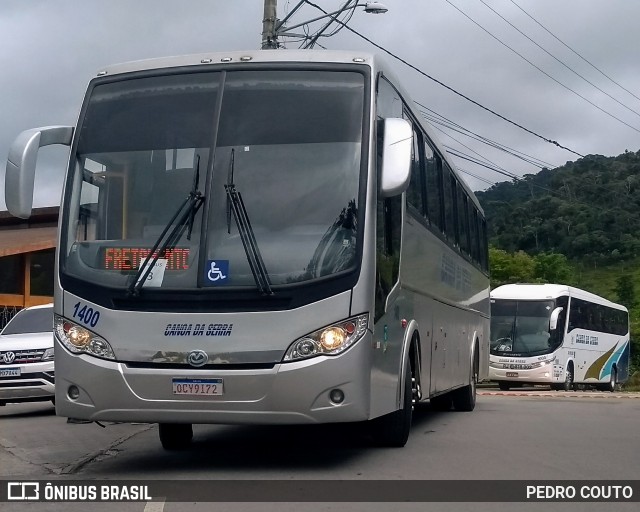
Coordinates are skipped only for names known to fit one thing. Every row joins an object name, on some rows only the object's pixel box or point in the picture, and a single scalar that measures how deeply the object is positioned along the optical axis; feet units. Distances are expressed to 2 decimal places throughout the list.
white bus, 105.19
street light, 71.97
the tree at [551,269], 211.61
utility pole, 73.61
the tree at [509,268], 205.57
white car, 53.88
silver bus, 28.58
